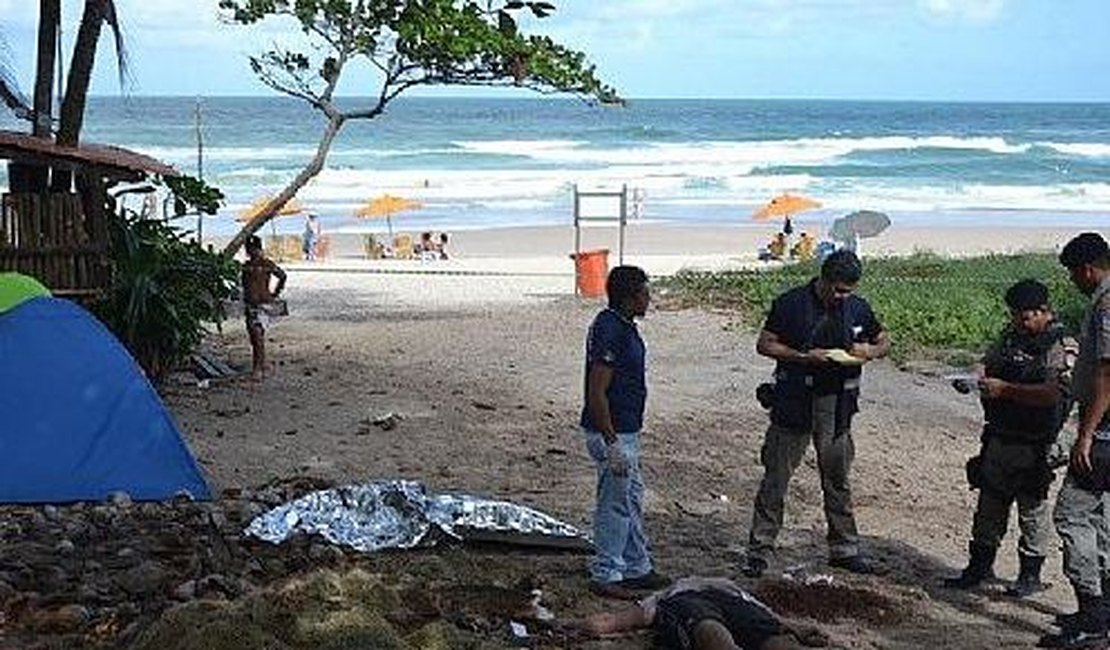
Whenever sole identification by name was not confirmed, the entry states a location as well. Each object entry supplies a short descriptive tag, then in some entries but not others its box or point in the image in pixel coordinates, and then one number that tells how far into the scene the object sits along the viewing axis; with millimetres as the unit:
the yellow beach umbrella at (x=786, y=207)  28828
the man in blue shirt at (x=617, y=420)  6465
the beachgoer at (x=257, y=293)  12609
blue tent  7812
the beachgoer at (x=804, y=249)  25505
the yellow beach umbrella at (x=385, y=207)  30164
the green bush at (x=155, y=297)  12047
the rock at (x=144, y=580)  6207
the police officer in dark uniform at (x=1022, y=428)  6715
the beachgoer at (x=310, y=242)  26955
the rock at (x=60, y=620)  5801
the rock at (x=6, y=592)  6086
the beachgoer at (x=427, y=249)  26702
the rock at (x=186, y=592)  6035
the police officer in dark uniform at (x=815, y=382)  7000
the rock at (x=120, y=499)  7687
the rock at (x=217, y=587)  6059
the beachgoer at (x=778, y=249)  25797
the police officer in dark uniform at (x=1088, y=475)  6020
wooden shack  11156
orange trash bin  19544
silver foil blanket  6938
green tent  8250
